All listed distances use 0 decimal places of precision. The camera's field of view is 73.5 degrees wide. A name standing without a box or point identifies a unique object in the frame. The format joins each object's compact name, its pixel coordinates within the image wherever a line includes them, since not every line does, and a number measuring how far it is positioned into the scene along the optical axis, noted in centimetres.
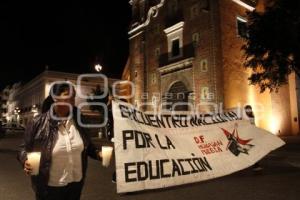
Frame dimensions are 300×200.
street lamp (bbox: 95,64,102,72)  1007
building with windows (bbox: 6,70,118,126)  3585
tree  970
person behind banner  532
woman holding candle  193
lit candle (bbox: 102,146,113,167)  218
